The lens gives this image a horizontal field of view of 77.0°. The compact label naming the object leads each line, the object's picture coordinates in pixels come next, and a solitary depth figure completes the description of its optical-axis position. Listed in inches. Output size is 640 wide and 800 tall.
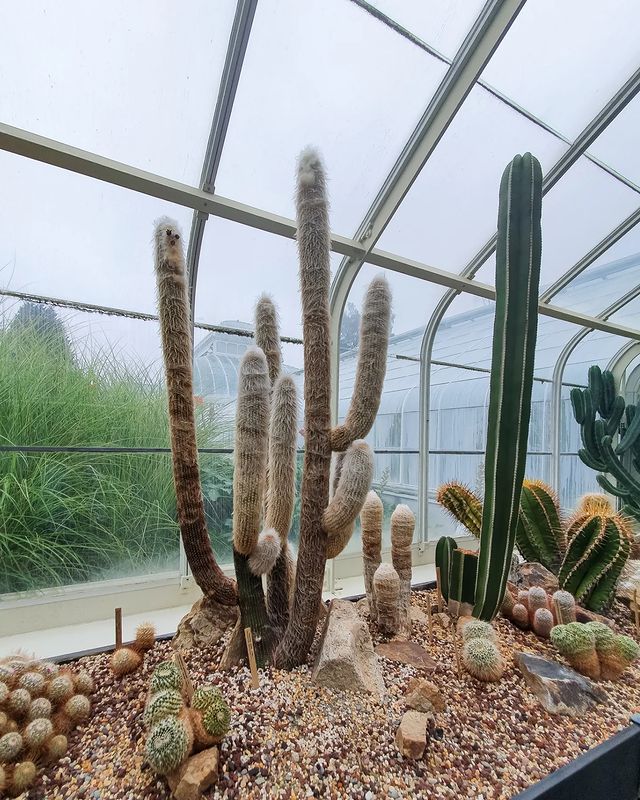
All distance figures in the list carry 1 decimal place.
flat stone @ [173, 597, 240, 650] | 52.7
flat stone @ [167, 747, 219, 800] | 30.8
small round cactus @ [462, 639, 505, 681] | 46.0
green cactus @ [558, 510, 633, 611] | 63.6
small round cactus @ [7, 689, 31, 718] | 36.7
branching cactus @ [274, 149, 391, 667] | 47.7
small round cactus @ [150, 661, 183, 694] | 38.2
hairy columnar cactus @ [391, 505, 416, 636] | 62.1
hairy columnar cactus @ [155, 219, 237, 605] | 46.9
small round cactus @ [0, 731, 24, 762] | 33.4
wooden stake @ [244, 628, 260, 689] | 41.7
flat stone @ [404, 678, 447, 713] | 41.0
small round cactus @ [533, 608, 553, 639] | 57.5
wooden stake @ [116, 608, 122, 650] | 49.1
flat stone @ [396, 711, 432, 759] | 35.3
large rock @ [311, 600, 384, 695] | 43.5
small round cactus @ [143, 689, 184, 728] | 34.7
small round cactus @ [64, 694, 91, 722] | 39.1
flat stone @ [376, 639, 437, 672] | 49.9
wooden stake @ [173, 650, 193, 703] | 39.8
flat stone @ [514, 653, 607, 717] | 43.1
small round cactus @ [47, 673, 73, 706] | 39.6
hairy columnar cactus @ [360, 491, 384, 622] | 61.7
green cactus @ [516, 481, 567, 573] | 75.2
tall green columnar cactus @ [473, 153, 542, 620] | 51.2
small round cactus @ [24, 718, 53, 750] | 35.0
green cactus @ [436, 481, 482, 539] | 77.3
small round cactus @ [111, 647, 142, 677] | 47.3
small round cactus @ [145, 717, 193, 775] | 31.6
